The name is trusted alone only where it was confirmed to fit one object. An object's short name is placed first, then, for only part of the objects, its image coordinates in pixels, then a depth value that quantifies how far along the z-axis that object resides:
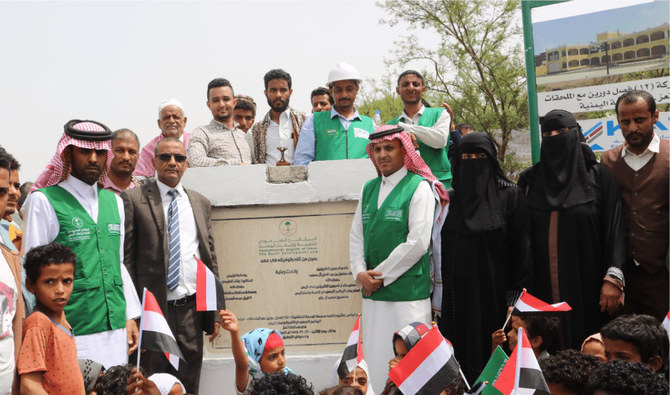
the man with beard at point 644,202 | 4.86
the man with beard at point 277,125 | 6.70
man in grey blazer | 5.13
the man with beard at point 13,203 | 5.34
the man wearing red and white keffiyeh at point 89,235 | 4.47
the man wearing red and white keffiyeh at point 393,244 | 5.18
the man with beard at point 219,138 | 6.33
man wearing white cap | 6.52
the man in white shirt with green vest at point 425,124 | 6.21
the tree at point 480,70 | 20.08
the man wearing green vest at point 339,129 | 6.31
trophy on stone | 6.13
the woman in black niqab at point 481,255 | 5.12
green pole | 7.59
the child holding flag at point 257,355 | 4.29
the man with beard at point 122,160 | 5.56
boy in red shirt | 3.69
